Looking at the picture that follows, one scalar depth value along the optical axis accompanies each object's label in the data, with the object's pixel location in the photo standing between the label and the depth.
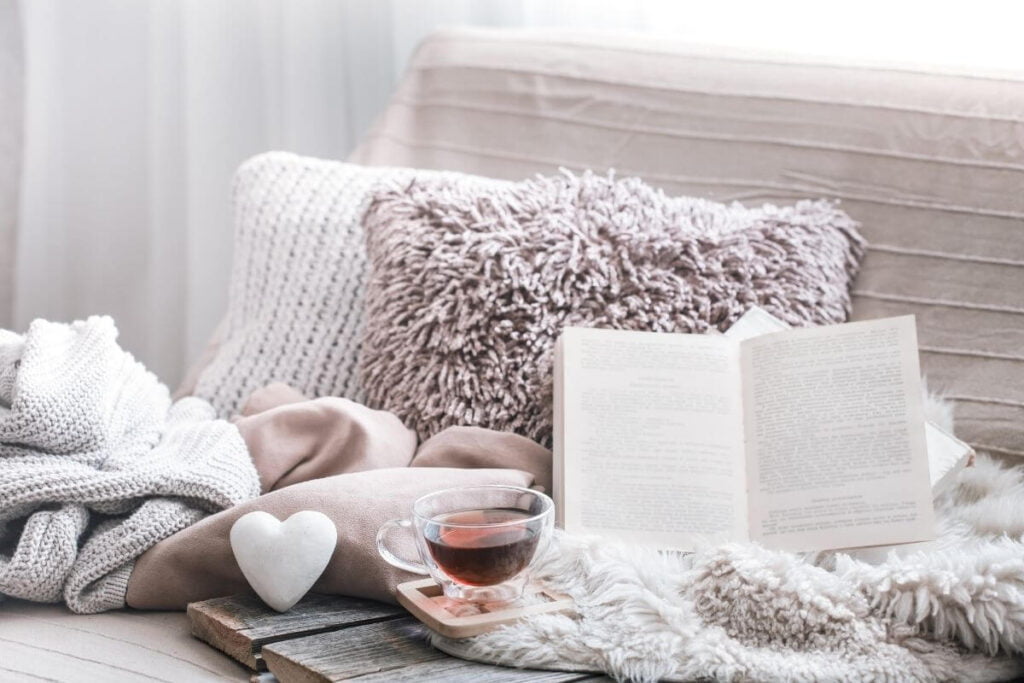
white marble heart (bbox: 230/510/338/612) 1.57
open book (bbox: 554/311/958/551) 1.65
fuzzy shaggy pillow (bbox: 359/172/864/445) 1.80
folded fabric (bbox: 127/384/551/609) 1.61
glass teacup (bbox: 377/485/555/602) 1.52
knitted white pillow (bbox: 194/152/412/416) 1.95
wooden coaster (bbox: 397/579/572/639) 1.50
